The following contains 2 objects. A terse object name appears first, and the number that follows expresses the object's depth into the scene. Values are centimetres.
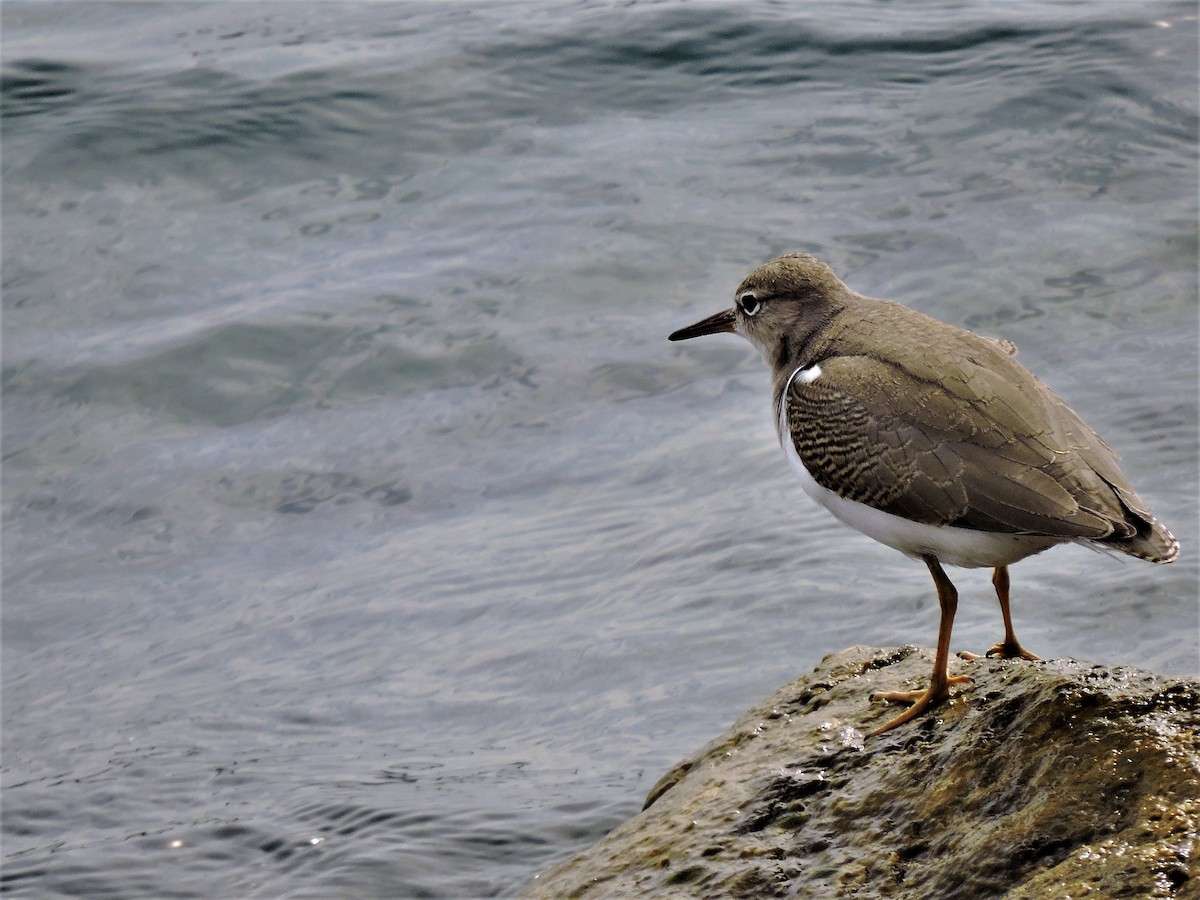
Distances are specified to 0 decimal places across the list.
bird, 1032
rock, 852
